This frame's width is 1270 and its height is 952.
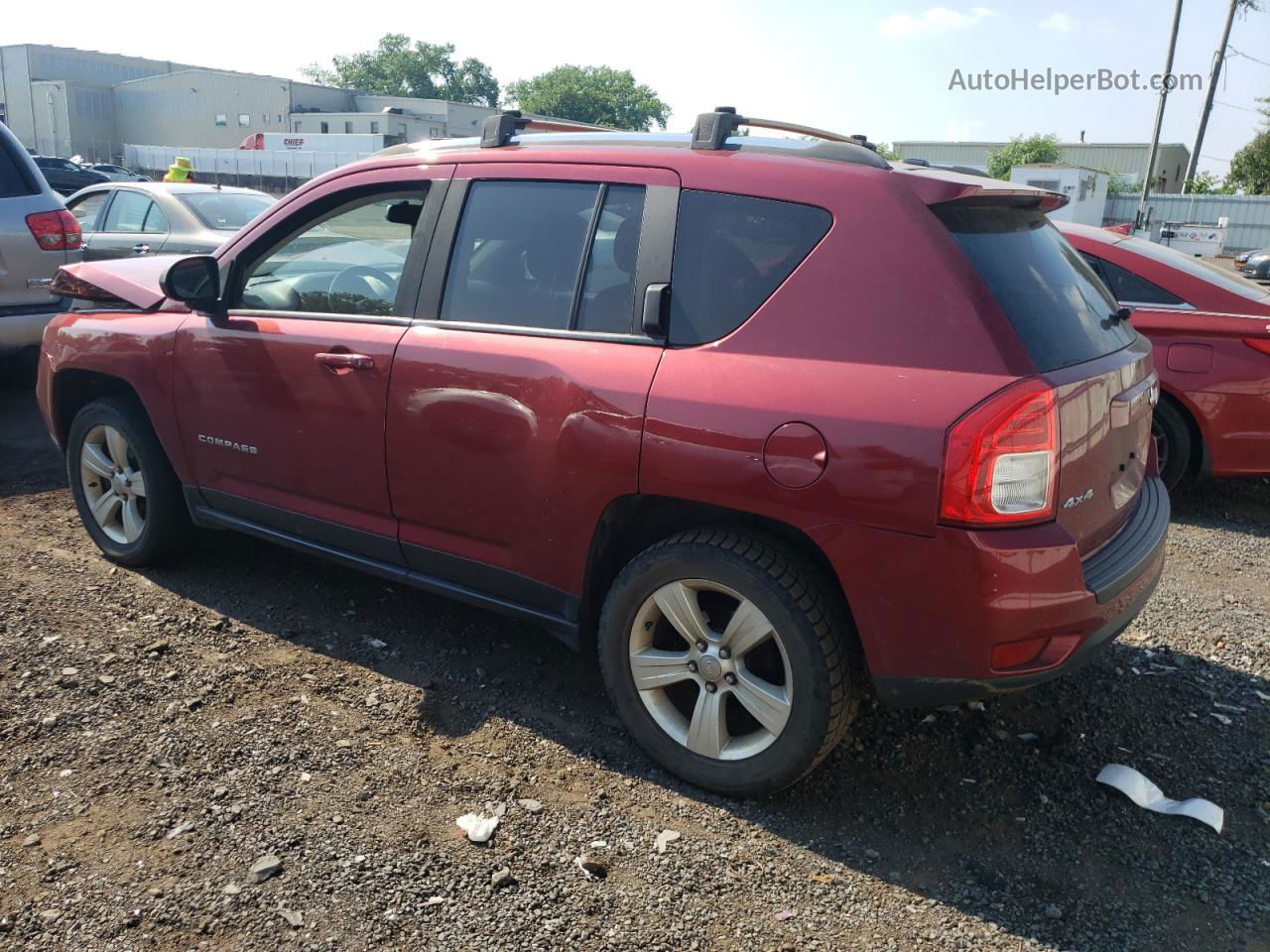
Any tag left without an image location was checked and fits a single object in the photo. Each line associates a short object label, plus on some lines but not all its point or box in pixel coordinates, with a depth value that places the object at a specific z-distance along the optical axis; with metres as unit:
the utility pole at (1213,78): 34.28
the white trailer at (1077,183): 34.38
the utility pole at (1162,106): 27.88
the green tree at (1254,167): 49.56
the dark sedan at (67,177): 26.23
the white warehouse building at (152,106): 62.91
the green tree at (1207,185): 51.72
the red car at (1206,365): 5.78
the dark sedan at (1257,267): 21.00
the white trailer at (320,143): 41.80
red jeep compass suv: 2.65
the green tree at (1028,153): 60.56
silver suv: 7.07
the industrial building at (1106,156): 60.75
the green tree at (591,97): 115.31
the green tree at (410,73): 122.75
